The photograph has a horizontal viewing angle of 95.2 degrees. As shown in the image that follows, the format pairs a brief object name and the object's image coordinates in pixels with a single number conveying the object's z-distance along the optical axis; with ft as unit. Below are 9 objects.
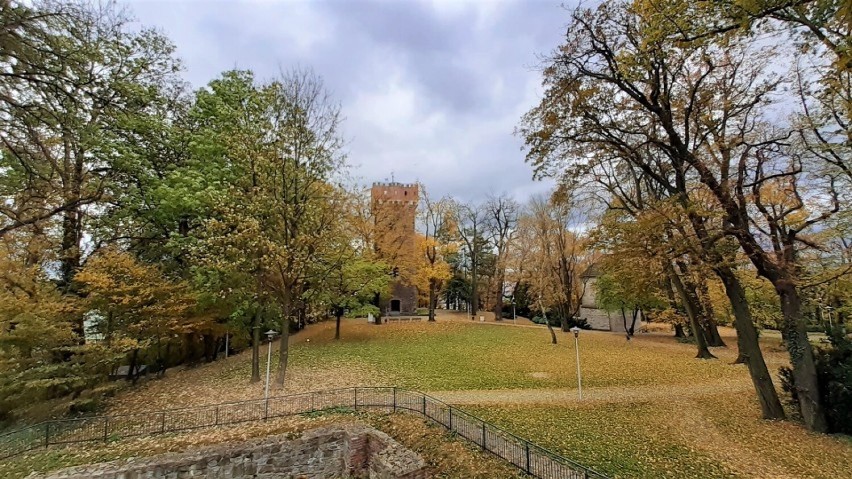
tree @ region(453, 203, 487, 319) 125.39
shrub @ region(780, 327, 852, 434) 30.91
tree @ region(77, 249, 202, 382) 41.16
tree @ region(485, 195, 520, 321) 124.26
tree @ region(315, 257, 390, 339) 63.40
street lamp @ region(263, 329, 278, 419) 38.93
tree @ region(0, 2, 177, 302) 20.65
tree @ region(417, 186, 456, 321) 107.96
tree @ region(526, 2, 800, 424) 31.76
